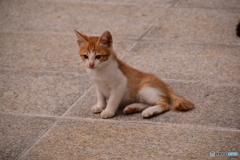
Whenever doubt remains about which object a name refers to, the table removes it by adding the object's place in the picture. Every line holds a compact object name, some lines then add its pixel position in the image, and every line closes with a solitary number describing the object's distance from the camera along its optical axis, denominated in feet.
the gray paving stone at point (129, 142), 28.60
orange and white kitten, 34.09
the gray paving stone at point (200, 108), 33.76
